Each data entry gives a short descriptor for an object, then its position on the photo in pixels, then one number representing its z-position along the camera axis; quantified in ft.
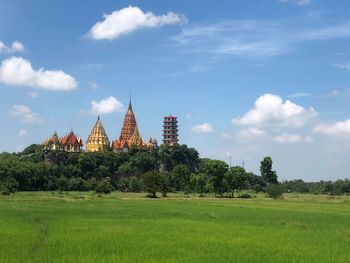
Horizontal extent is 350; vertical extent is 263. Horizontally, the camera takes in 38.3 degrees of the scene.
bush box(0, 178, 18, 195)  265.75
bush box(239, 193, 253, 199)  295.07
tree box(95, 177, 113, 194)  323.57
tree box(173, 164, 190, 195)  338.95
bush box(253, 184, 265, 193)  428.64
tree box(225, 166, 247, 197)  296.10
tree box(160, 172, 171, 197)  286.46
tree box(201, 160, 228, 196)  299.58
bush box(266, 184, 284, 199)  299.58
